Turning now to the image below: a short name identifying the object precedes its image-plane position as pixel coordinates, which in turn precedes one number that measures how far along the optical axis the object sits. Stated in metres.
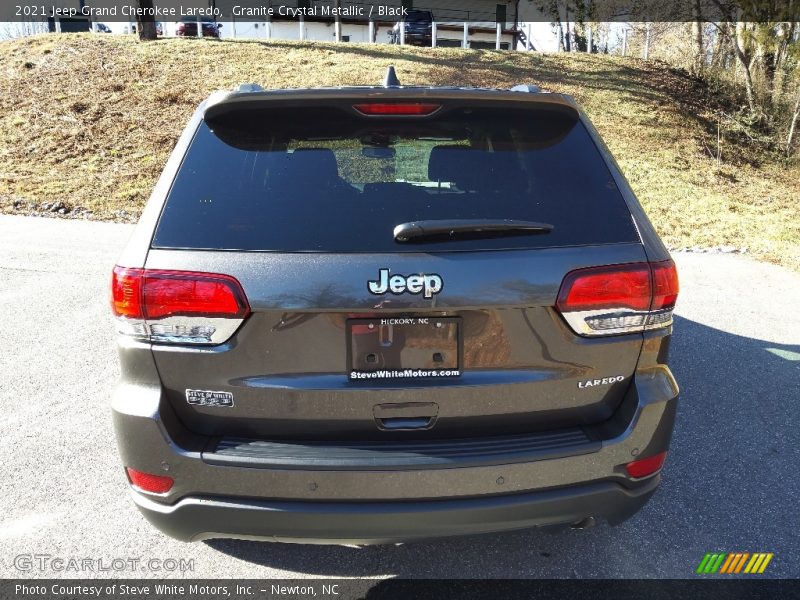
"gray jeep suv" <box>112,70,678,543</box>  2.05
